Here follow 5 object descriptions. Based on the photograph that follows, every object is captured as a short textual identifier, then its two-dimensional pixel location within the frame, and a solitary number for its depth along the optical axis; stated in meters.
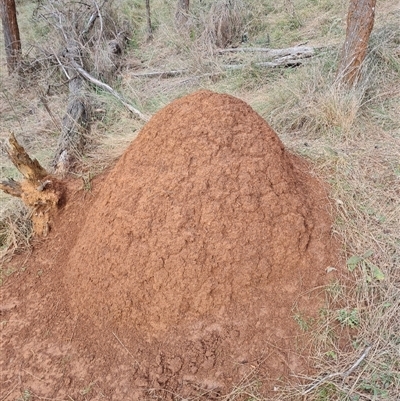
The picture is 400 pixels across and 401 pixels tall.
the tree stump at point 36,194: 2.50
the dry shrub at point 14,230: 2.49
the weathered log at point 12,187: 2.48
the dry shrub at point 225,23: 5.58
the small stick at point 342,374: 1.66
